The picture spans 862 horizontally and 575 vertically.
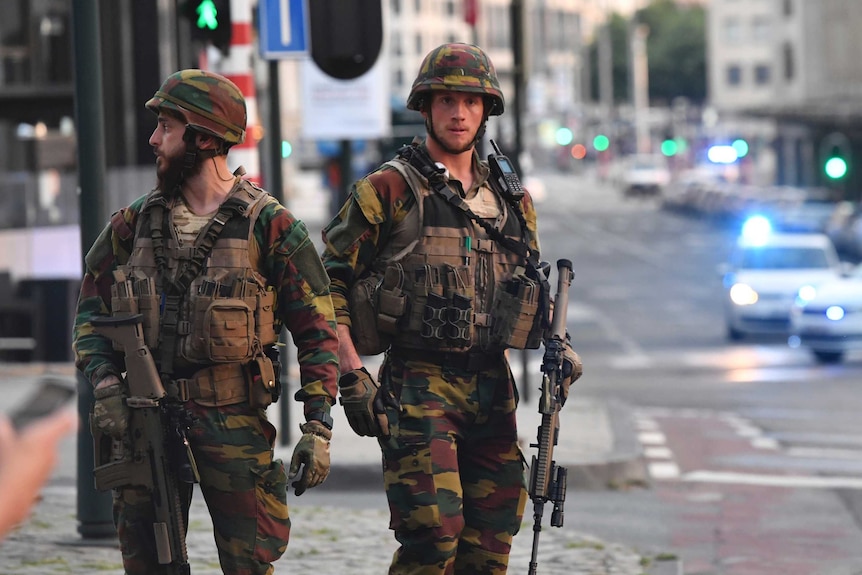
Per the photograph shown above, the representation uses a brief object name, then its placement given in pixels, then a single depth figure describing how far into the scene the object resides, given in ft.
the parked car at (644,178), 348.79
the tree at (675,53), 520.42
